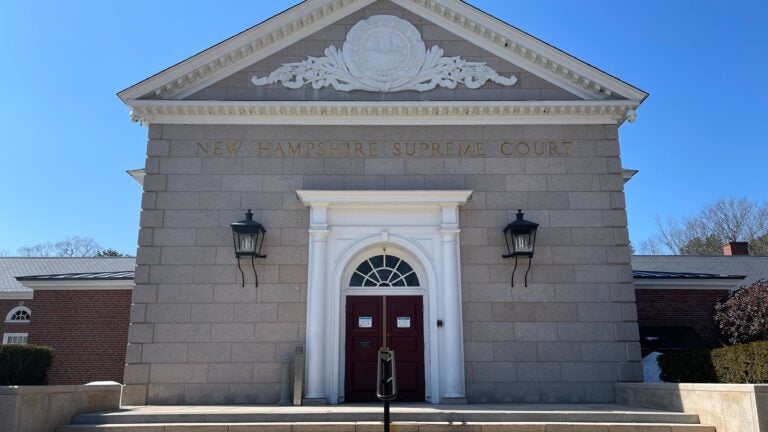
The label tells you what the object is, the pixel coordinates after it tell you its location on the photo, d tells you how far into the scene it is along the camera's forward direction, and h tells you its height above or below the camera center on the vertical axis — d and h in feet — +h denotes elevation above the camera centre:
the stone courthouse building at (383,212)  35.63 +8.80
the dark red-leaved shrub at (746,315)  45.21 +3.01
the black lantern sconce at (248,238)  35.99 +6.87
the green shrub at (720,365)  25.90 -0.54
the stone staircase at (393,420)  27.02 -3.08
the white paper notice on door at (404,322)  36.78 +1.90
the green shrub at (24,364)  28.04 -0.52
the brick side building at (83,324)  59.82 +2.91
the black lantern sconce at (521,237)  36.06 +6.96
